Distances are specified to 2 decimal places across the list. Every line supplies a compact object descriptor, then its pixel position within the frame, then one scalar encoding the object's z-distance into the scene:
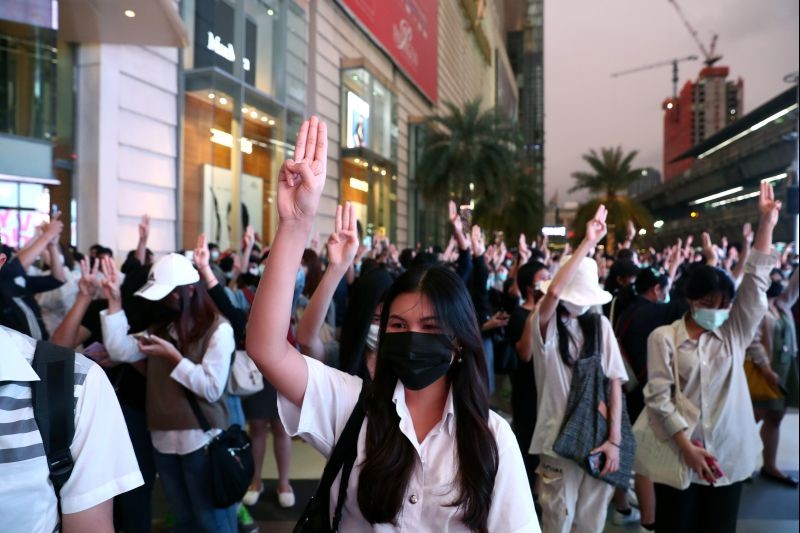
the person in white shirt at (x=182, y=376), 2.98
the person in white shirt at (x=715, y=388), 3.00
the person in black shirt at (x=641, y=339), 4.09
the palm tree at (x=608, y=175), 36.19
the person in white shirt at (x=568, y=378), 3.11
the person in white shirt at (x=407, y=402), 1.54
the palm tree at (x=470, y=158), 24.09
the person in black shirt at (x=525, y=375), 3.86
